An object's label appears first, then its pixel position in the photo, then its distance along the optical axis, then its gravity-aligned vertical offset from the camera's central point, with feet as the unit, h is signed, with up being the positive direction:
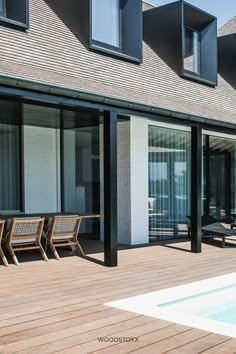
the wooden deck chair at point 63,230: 27.50 -2.92
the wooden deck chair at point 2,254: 24.60 -3.98
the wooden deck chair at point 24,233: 25.44 -2.83
